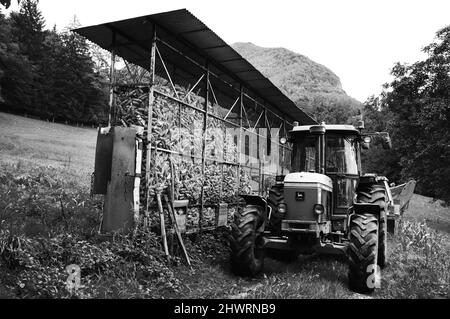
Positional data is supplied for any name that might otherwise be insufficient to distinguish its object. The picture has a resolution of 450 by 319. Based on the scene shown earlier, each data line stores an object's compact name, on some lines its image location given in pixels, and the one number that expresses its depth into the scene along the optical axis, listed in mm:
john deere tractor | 6523
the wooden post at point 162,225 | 7055
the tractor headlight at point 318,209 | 6707
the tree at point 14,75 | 37125
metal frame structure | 8023
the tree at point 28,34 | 44062
